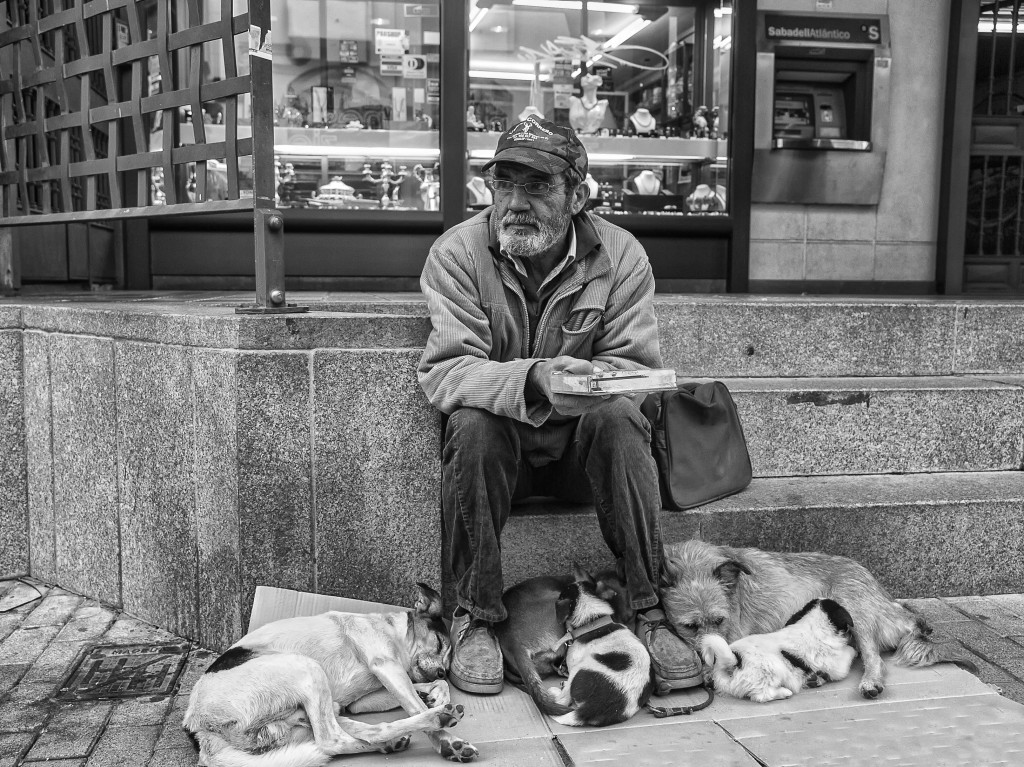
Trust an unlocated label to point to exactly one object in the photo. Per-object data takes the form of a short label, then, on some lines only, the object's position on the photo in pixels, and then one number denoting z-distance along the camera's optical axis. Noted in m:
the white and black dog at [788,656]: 2.88
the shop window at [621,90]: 6.87
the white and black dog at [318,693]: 2.44
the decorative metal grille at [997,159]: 6.95
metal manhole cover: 2.96
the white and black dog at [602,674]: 2.70
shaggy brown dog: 3.10
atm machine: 6.80
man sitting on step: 2.99
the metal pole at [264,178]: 3.28
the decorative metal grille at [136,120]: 3.33
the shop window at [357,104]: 6.76
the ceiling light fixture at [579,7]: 7.19
